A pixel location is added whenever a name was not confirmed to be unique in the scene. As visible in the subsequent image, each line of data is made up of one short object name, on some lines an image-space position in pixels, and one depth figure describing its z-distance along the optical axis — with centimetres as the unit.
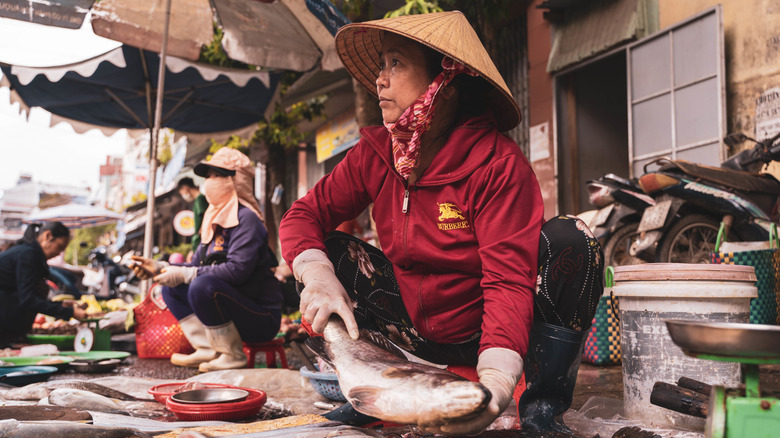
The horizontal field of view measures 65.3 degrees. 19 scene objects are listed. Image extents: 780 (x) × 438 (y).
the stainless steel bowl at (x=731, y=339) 107
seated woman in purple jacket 388
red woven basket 477
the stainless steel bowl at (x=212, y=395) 242
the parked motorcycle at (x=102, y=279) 1111
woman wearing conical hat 171
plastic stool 405
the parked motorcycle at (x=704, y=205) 412
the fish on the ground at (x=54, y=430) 152
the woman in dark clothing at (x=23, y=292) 479
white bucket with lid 217
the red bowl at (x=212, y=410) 228
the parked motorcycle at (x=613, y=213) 486
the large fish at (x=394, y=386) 122
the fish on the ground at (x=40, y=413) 183
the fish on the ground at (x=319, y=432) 172
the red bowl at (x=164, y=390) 261
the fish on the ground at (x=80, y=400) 230
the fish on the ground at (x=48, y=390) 260
